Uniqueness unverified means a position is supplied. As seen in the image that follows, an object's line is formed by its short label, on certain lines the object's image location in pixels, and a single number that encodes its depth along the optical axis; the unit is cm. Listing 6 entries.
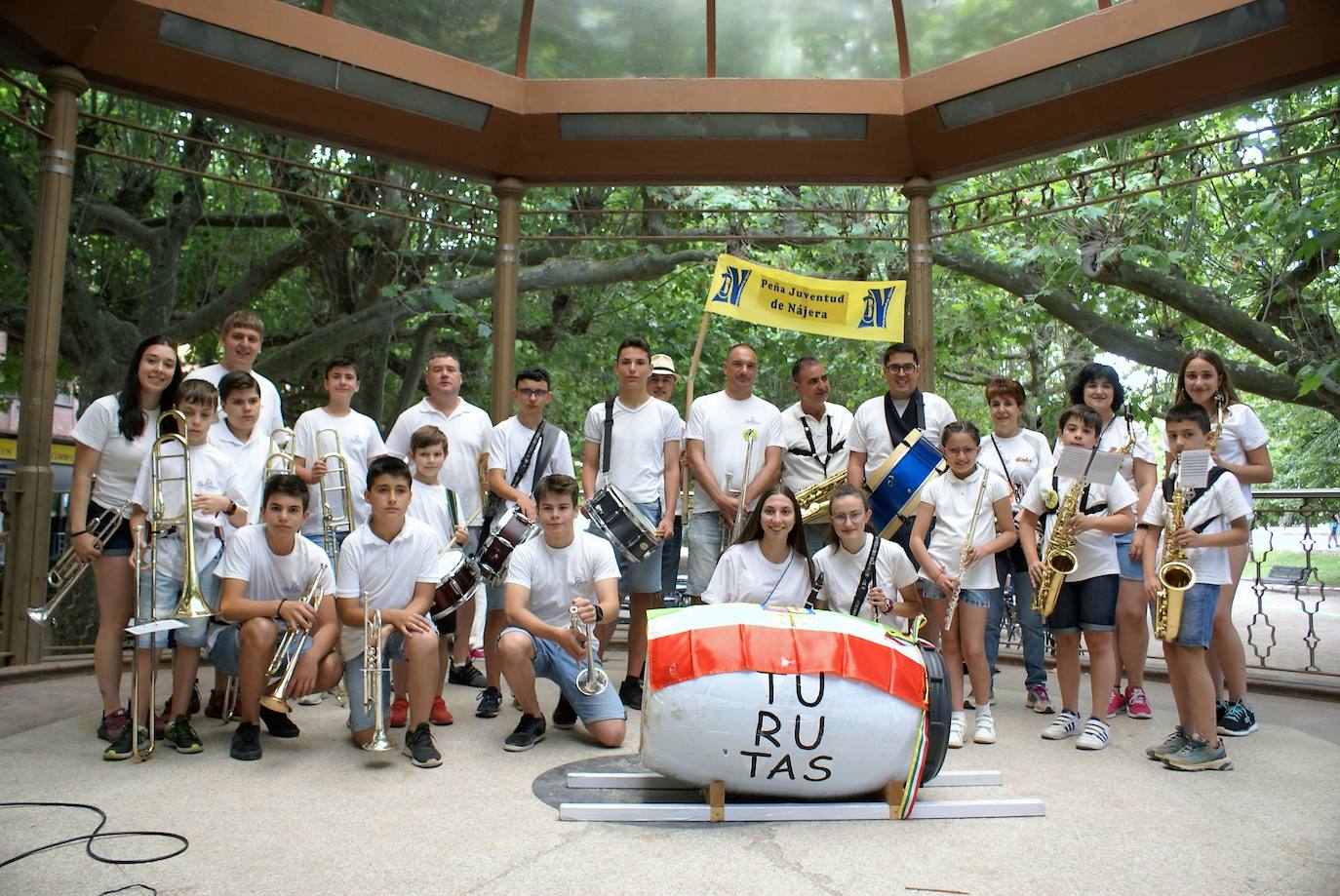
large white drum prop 388
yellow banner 761
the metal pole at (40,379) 634
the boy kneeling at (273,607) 491
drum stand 400
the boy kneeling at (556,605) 516
